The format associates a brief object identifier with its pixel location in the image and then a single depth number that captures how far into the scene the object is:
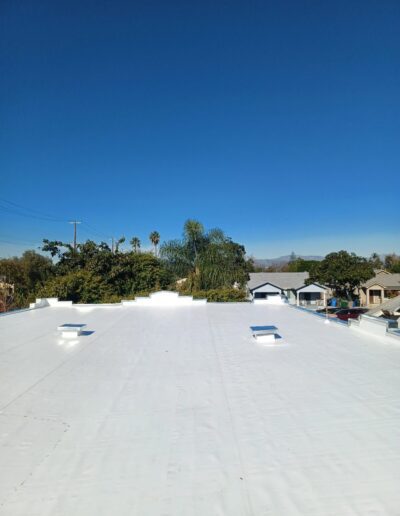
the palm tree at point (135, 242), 52.47
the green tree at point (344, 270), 35.90
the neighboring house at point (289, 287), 35.62
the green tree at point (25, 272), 26.29
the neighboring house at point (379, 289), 39.16
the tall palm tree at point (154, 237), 53.16
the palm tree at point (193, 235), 30.25
